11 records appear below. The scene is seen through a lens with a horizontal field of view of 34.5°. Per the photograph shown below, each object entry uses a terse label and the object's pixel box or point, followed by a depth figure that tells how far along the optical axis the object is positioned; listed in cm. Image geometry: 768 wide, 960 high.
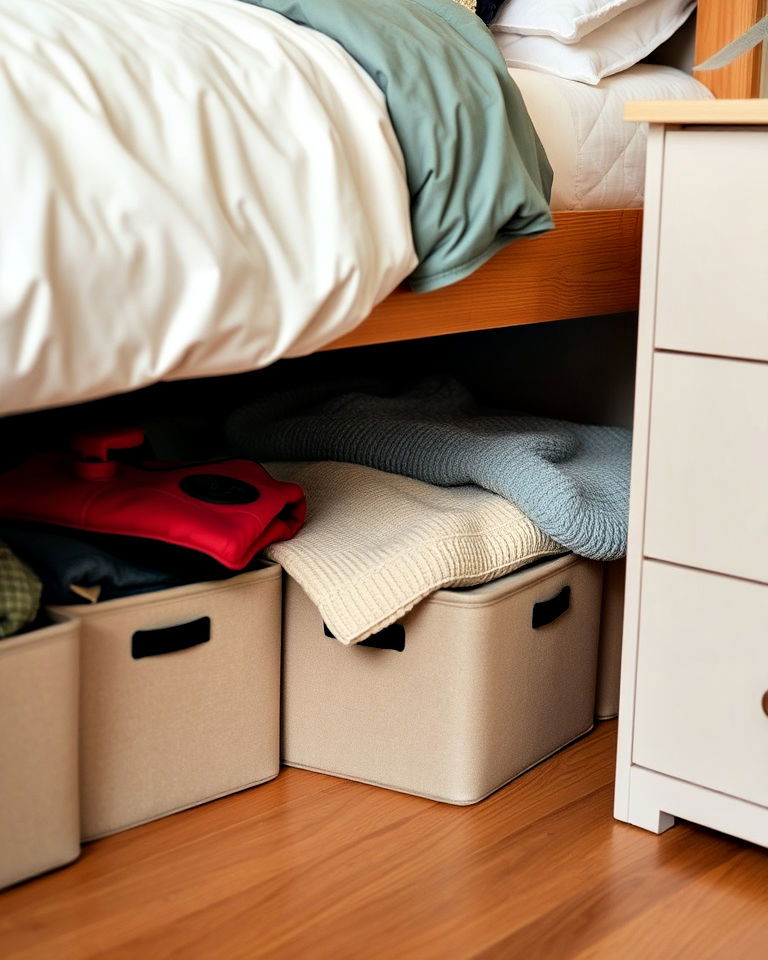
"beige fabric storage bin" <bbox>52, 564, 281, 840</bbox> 114
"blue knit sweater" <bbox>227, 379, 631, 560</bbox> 130
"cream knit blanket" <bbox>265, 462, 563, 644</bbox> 119
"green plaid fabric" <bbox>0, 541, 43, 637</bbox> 104
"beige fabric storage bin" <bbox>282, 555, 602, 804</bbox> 122
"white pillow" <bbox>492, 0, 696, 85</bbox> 145
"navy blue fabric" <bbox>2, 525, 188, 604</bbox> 112
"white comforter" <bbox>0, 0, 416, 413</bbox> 84
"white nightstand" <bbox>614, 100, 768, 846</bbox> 105
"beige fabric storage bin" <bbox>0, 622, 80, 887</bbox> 103
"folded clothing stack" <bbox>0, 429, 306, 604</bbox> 115
